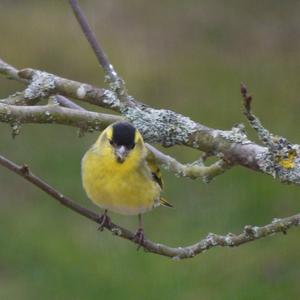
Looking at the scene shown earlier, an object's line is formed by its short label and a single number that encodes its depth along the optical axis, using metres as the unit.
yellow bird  7.80
